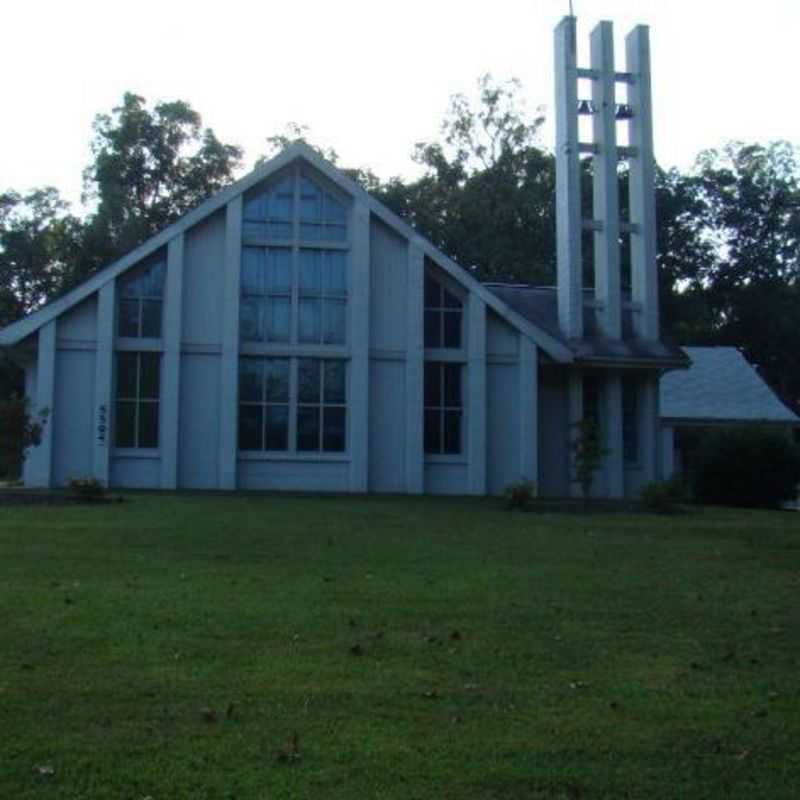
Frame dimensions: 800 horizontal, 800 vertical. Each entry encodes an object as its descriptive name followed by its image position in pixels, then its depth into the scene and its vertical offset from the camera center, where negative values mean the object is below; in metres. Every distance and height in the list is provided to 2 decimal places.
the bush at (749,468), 28.27 +0.53
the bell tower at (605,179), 31.19 +8.25
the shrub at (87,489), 22.30 -0.04
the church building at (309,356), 28.84 +3.29
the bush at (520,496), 23.28 -0.14
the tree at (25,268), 52.00 +9.60
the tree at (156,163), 49.75 +13.77
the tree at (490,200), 49.03 +12.09
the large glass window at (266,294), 29.70 +4.84
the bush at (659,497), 23.05 -0.15
